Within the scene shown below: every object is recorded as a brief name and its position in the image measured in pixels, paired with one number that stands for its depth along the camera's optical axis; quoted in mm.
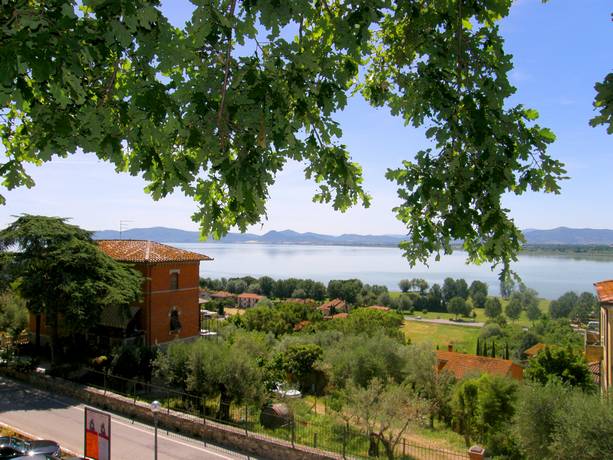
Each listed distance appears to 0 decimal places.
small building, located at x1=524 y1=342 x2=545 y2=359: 54531
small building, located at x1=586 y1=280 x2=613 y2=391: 15688
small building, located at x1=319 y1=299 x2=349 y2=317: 98812
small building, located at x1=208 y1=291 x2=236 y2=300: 118312
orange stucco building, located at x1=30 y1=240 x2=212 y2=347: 26922
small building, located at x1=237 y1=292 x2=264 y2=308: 114250
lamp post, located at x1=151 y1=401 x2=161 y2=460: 12586
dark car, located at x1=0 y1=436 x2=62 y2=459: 12844
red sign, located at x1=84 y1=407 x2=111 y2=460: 10359
